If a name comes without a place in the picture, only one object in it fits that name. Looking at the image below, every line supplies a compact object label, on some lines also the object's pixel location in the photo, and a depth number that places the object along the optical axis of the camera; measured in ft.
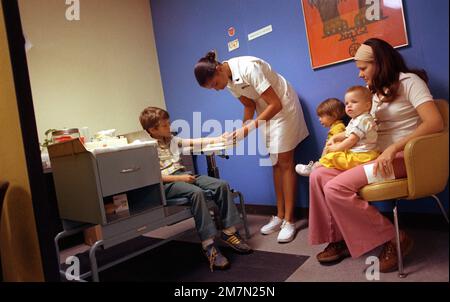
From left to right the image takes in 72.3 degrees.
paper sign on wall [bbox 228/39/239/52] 5.60
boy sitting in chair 4.44
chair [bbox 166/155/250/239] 4.65
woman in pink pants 3.33
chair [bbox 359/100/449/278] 2.52
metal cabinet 3.67
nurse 4.79
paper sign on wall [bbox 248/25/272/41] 5.27
